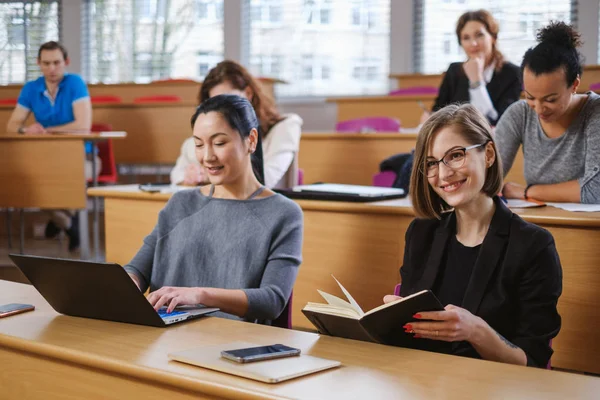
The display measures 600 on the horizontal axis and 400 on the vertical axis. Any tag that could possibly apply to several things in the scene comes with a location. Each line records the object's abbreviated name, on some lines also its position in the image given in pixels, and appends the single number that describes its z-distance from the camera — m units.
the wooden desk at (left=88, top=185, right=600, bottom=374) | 2.11
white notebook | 1.14
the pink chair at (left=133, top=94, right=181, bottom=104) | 7.00
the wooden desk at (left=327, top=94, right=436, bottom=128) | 6.16
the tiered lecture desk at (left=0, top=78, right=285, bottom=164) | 6.33
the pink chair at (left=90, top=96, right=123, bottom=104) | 7.05
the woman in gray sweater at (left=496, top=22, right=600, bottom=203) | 2.38
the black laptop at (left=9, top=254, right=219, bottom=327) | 1.44
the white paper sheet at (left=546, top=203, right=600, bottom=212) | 2.28
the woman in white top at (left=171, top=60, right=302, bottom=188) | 3.12
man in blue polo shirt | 5.54
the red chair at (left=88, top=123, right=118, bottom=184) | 5.73
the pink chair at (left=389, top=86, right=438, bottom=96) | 6.56
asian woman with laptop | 1.97
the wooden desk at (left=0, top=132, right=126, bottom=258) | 4.79
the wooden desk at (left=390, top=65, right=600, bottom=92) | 7.27
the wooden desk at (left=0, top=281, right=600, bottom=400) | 1.11
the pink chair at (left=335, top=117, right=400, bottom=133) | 4.96
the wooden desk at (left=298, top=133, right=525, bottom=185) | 4.11
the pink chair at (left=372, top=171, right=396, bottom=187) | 3.57
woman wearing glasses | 1.54
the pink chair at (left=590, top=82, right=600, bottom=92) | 5.12
